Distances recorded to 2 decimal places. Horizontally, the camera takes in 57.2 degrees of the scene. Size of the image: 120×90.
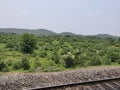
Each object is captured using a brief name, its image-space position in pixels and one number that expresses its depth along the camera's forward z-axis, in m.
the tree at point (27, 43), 16.18
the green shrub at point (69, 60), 9.89
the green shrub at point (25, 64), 9.62
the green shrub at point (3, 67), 8.73
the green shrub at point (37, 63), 10.35
